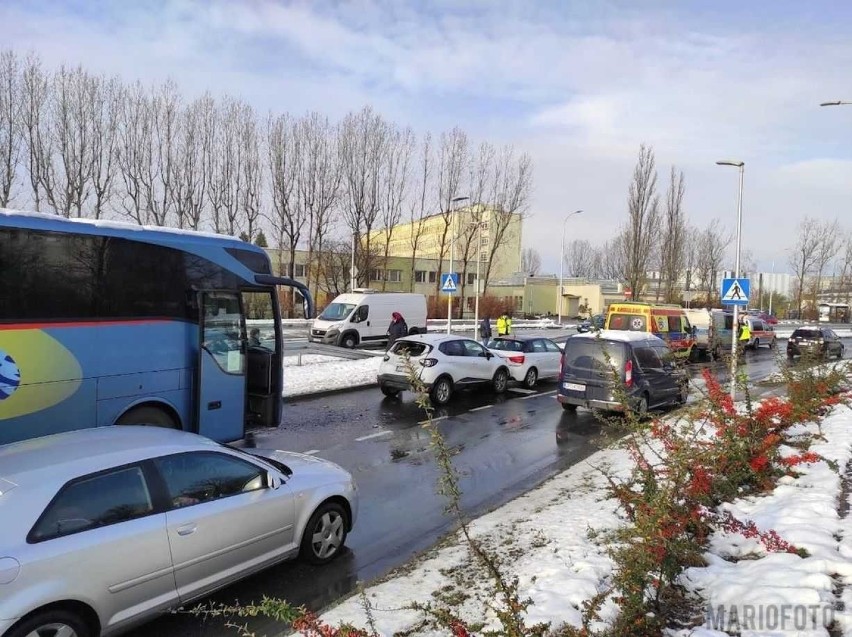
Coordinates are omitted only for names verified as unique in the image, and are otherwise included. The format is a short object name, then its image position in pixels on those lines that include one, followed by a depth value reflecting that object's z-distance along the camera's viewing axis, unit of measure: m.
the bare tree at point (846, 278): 73.09
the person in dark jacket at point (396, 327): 21.52
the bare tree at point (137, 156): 39.22
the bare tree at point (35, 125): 34.72
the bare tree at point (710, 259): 71.81
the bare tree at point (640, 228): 48.62
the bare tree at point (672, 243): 51.72
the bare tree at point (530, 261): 128.88
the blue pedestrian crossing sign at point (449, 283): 21.56
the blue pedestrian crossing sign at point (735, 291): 16.48
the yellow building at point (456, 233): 53.03
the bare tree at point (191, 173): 41.78
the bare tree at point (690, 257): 68.44
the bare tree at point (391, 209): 48.84
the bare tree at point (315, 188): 46.03
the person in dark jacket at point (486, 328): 28.62
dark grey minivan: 11.84
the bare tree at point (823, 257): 70.12
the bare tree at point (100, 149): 37.56
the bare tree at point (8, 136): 34.12
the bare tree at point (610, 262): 100.82
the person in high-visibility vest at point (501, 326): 28.00
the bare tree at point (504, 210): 53.53
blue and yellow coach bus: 6.61
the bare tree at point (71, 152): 36.50
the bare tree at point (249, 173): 43.84
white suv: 13.64
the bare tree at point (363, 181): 46.97
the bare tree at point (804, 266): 70.31
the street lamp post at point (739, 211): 17.44
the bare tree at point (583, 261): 122.38
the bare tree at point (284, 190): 44.84
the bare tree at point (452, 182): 50.62
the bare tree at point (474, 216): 52.05
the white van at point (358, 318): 26.66
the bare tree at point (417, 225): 50.61
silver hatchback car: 3.57
